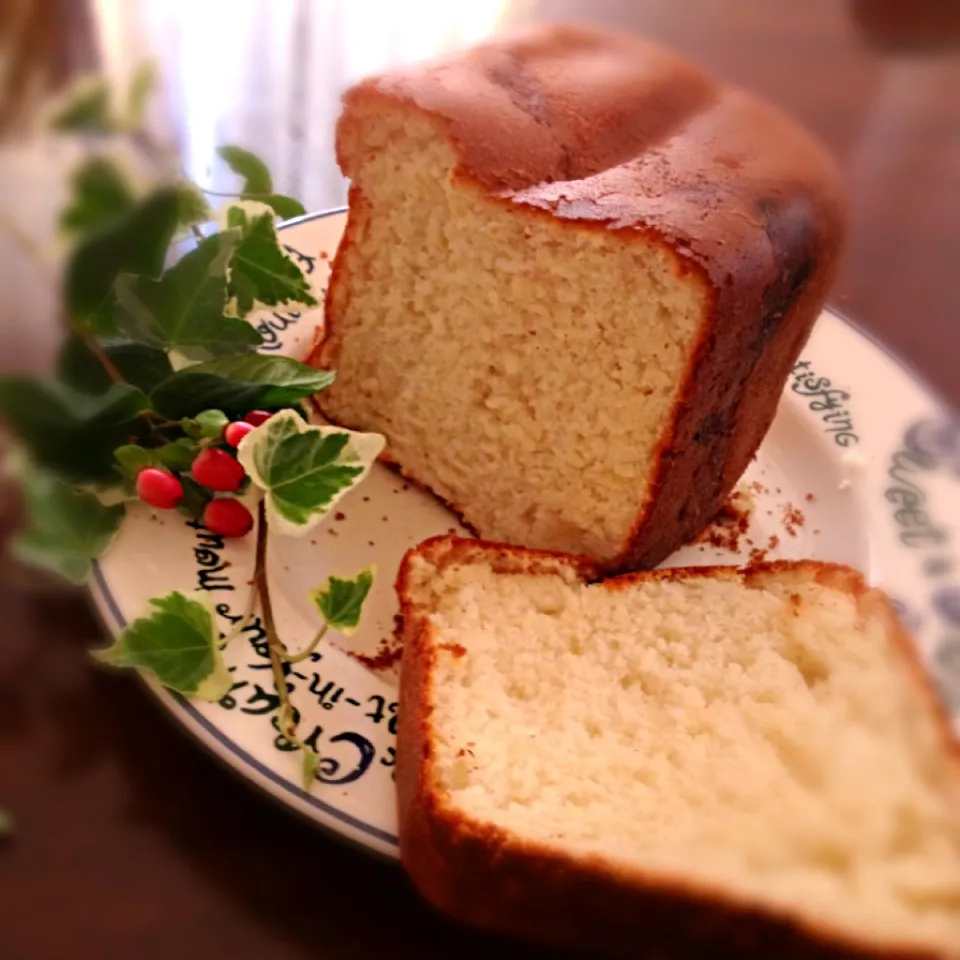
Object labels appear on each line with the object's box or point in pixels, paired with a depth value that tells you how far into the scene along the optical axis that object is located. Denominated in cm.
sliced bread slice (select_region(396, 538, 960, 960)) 21
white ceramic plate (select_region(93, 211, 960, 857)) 28
